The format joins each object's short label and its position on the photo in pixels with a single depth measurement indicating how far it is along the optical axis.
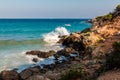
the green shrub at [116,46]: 5.14
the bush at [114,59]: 5.02
